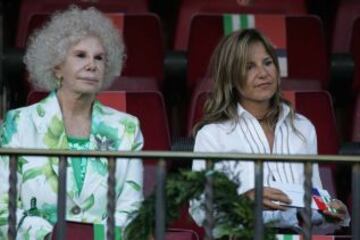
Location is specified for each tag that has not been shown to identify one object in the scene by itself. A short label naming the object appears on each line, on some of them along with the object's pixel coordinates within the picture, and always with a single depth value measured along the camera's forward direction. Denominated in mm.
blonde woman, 10047
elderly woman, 9664
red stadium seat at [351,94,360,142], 12297
